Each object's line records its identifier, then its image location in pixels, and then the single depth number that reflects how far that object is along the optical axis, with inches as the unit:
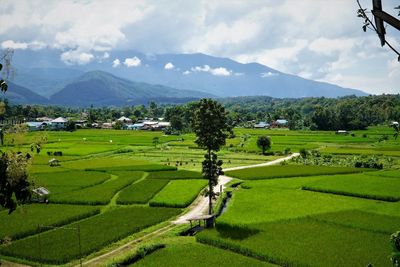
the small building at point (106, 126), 6714.1
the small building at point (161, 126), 6527.6
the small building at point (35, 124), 5949.8
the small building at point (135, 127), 6881.9
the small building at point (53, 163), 2582.9
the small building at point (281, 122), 7159.9
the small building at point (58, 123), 6692.9
